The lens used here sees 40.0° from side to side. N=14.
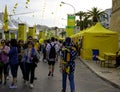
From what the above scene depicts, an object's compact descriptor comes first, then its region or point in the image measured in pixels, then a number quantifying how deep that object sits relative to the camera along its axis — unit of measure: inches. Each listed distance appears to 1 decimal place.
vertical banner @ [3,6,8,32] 606.1
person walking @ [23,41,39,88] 235.8
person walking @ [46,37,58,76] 305.6
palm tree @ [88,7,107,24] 1310.7
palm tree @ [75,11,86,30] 1587.0
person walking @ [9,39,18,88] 233.8
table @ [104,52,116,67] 437.9
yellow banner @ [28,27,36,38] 846.8
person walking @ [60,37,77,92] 196.3
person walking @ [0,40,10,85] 252.0
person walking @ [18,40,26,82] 258.2
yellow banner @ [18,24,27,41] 664.1
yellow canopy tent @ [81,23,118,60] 599.9
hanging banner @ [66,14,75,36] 911.9
